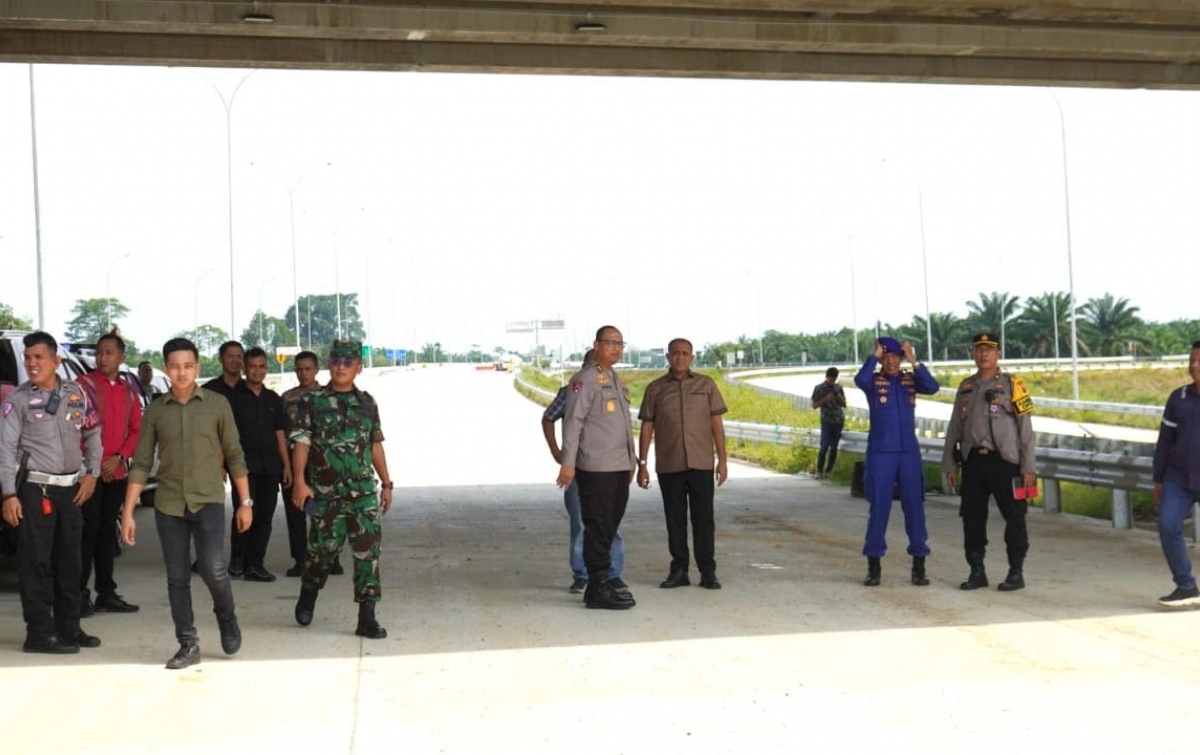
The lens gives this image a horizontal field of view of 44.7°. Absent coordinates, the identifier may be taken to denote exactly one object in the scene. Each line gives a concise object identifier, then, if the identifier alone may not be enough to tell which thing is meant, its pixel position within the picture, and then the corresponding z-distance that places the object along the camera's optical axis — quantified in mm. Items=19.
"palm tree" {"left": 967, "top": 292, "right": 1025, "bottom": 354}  106438
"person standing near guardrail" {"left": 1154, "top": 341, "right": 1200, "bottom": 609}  10008
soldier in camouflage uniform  9164
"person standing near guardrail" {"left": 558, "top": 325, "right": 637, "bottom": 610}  10453
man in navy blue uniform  11375
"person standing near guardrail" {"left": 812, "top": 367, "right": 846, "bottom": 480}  21953
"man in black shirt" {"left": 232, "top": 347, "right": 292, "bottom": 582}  12156
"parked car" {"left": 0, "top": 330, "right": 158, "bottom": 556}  11516
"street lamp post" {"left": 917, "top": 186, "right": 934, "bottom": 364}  62406
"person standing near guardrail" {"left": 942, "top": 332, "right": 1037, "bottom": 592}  11094
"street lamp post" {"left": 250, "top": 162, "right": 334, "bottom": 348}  59375
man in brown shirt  11281
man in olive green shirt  8461
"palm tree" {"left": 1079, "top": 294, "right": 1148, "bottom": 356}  106812
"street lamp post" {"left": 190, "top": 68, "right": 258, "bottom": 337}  40194
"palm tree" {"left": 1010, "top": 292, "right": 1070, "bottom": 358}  105875
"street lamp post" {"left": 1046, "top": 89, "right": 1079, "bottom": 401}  46344
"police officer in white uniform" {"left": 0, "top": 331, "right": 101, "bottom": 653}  8836
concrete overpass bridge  15211
